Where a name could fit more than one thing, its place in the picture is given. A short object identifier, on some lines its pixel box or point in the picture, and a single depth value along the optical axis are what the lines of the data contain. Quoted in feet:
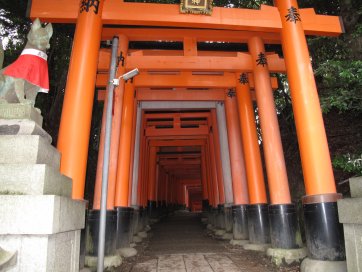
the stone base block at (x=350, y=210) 11.99
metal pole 13.80
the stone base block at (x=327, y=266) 15.40
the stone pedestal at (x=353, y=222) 12.06
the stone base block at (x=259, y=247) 24.54
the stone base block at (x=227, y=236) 34.52
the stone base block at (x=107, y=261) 18.97
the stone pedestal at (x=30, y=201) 10.10
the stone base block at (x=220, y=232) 37.33
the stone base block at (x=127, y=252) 24.37
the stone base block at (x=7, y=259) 9.61
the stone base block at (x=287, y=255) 19.77
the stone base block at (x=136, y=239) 32.76
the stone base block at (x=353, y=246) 12.07
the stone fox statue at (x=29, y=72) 12.46
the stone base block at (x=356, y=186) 12.51
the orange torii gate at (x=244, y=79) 16.60
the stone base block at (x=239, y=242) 28.26
